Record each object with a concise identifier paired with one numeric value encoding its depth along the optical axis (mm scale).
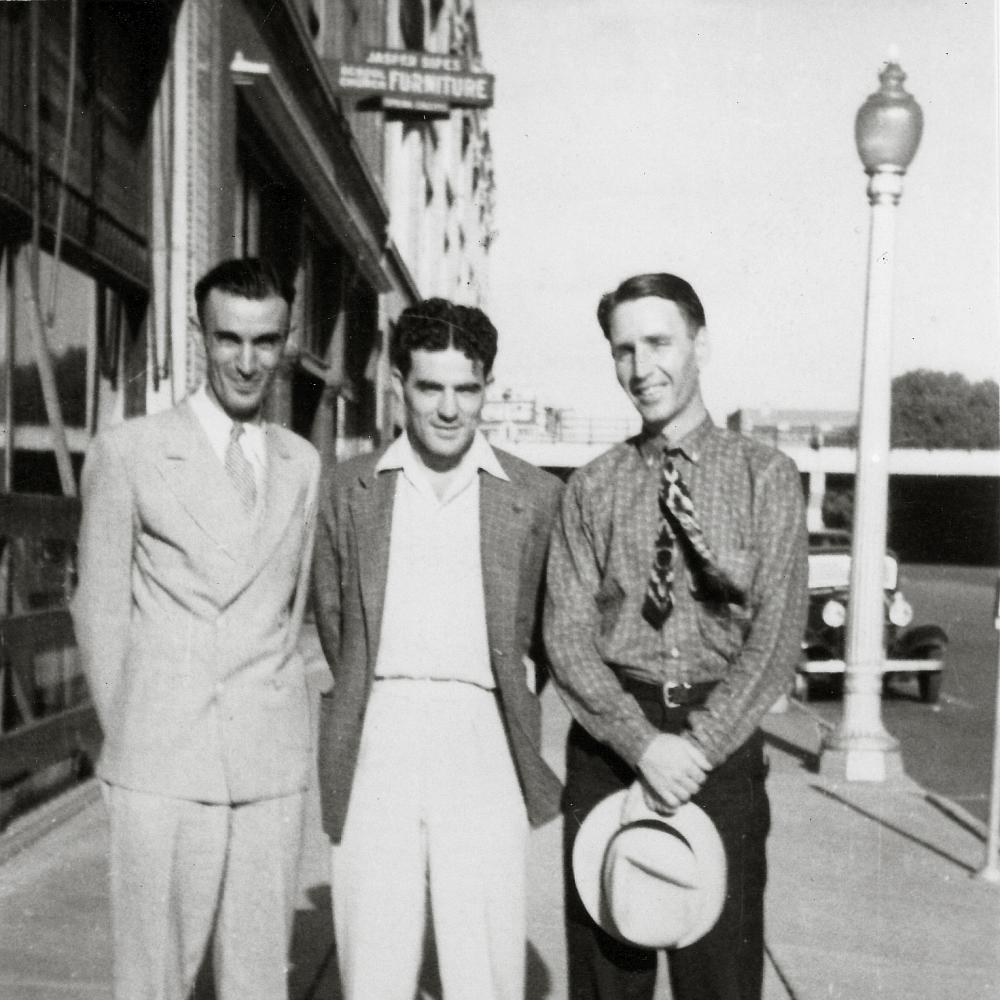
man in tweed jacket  3139
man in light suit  2932
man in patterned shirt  2945
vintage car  12477
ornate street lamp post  8023
